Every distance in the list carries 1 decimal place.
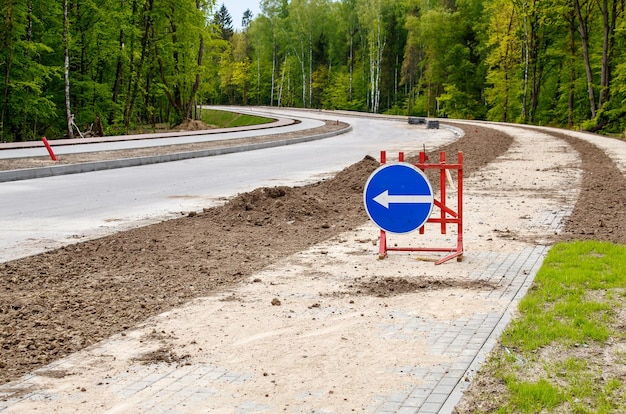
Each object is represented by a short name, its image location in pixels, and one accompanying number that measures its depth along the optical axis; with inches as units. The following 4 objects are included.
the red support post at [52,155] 904.3
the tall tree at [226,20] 6501.0
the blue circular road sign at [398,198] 323.6
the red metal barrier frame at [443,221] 332.8
